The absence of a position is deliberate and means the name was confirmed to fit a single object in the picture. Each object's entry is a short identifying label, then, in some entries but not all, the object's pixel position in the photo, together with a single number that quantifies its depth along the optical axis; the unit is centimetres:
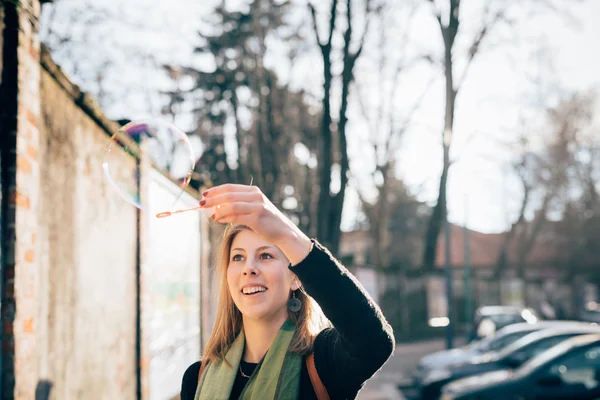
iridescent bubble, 329
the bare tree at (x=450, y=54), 1755
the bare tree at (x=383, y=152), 1960
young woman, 203
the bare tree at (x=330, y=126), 1349
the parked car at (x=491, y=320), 1926
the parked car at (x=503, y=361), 1118
